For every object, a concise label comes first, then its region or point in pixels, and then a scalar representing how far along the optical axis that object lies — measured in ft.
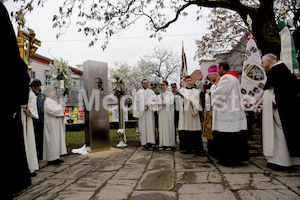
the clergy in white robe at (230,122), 14.73
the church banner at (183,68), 22.09
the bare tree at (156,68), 110.32
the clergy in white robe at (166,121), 22.06
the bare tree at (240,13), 20.43
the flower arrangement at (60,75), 20.56
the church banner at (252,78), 19.07
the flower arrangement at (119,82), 25.91
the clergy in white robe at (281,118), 12.70
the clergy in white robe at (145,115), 23.00
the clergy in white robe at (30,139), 13.67
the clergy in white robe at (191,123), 19.77
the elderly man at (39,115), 19.30
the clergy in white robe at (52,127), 17.04
